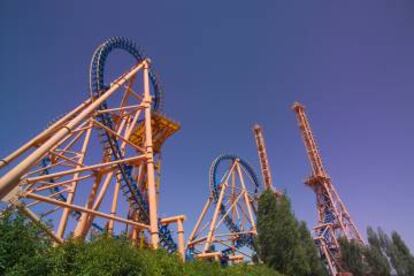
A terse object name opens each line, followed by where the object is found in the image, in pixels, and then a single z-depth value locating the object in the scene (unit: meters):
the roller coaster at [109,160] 9.31
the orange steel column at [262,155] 39.97
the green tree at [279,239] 15.20
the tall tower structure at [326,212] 35.25
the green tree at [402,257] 24.58
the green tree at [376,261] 22.69
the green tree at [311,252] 17.08
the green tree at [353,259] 21.47
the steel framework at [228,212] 25.33
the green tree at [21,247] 6.40
